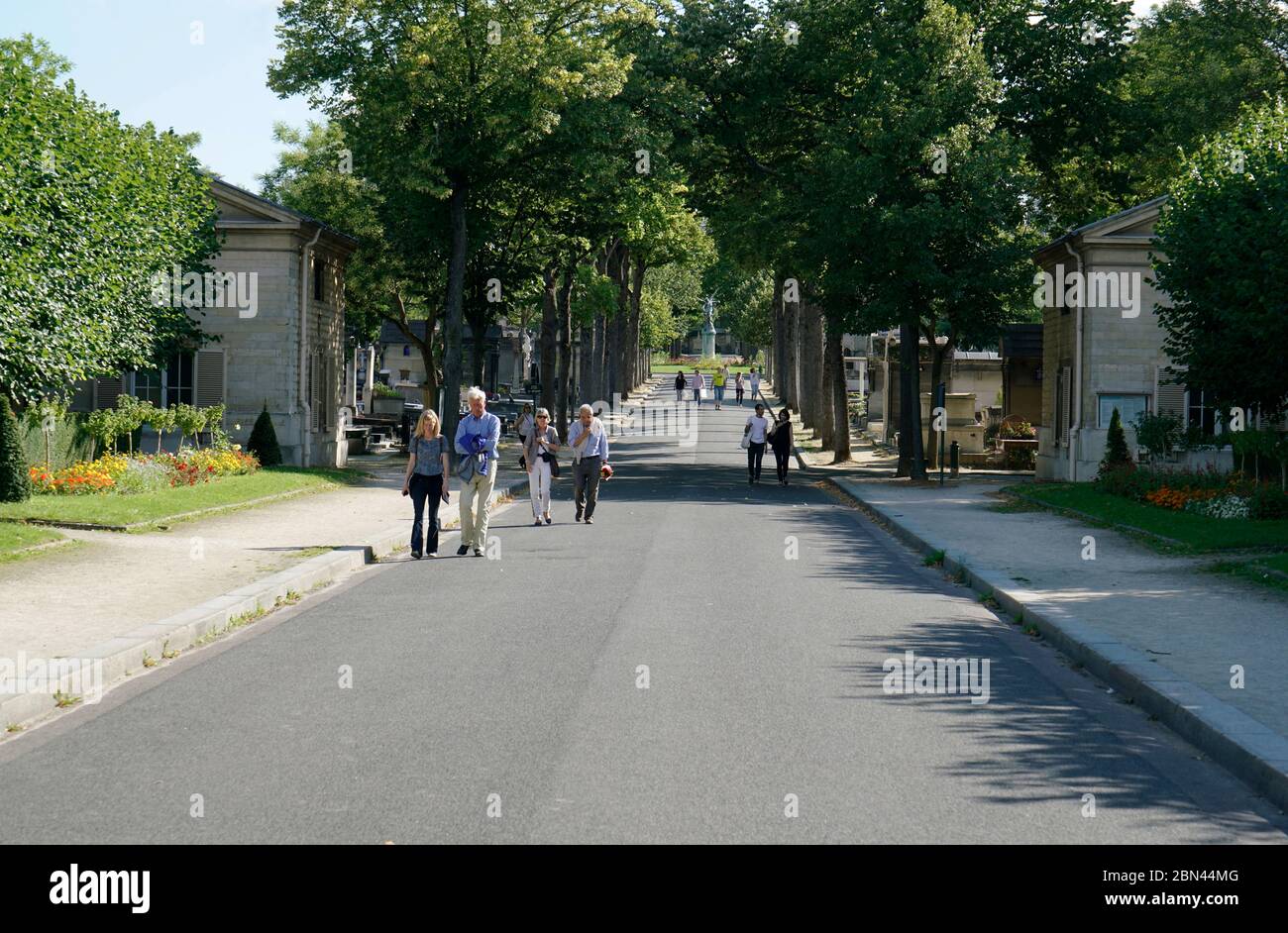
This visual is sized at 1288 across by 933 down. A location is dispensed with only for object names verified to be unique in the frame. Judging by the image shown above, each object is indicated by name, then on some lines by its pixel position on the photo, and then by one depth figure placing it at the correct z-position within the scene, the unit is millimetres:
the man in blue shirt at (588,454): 22453
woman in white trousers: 22062
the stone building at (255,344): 33469
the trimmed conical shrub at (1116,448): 30969
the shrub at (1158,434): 28922
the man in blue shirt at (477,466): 17875
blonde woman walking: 17250
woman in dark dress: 33125
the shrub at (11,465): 19266
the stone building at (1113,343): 33406
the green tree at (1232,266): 20469
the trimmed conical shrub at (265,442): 31000
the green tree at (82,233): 20953
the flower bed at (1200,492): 20516
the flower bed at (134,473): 21422
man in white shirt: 32719
